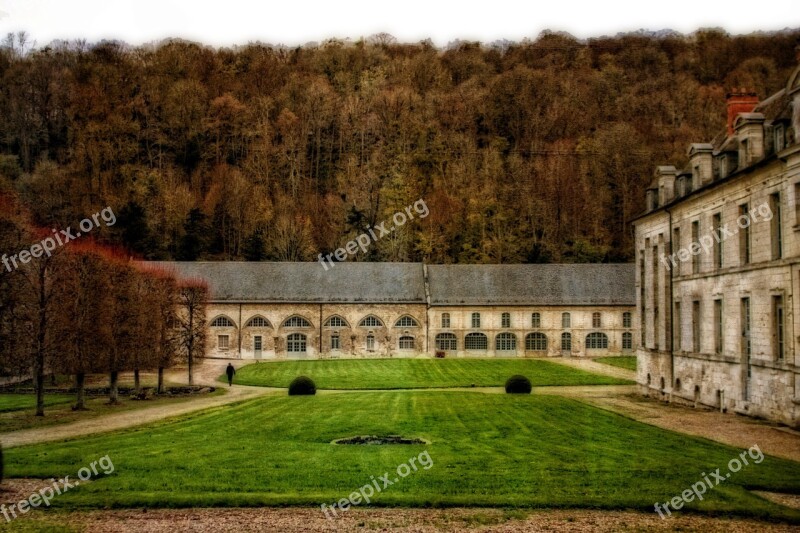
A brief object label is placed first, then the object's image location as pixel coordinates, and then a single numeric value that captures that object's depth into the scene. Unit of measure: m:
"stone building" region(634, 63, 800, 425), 20.25
